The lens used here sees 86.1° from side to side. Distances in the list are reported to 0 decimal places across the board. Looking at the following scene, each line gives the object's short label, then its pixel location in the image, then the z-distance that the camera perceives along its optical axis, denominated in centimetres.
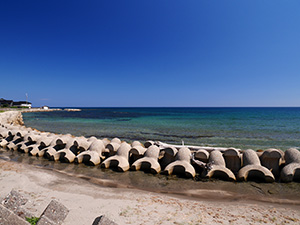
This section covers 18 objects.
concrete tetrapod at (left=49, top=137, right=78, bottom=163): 738
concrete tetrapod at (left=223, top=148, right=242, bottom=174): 611
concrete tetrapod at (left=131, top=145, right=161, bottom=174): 621
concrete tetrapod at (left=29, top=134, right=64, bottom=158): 790
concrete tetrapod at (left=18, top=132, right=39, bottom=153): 913
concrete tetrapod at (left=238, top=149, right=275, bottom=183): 547
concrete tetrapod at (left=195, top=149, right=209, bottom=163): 630
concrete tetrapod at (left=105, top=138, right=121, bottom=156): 738
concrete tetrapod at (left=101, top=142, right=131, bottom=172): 637
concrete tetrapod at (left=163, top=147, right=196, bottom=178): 580
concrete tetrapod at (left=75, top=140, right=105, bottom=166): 708
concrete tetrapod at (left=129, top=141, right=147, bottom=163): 685
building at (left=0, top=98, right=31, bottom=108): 6973
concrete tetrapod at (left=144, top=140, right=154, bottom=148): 780
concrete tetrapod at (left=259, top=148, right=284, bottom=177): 595
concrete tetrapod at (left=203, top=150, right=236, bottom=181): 562
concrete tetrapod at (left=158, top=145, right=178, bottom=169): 664
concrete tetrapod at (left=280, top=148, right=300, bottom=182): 548
